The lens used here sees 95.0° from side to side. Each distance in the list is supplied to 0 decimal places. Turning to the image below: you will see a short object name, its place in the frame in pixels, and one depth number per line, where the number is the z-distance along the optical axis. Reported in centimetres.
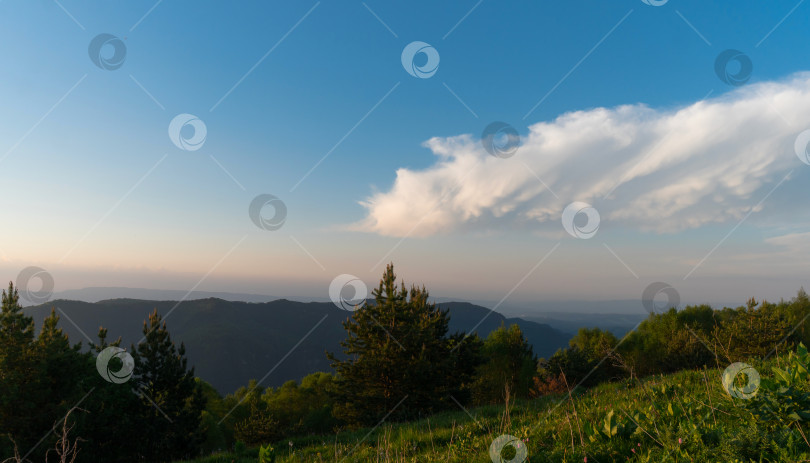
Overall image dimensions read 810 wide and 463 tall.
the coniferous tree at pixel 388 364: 2584
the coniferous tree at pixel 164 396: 2705
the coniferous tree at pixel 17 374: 2133
